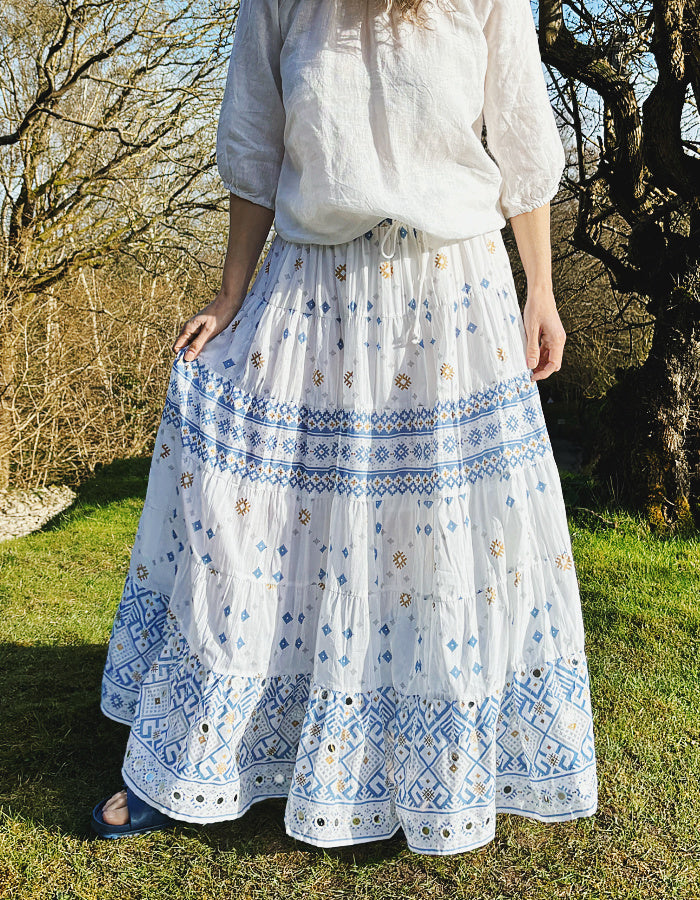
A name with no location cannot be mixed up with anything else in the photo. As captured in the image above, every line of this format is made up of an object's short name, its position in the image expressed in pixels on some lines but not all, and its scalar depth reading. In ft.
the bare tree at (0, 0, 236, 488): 16.79
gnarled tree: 14.03
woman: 4.93
